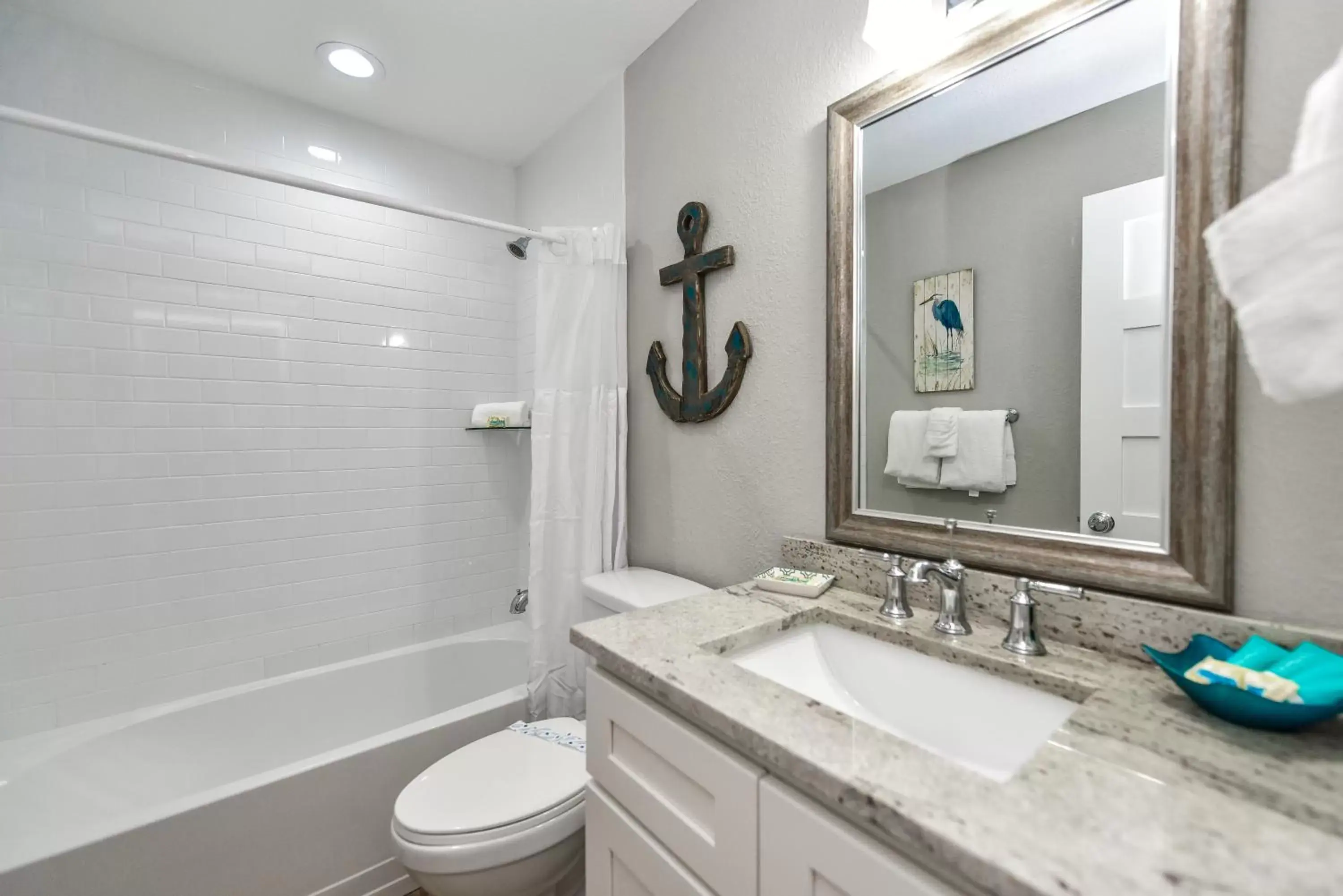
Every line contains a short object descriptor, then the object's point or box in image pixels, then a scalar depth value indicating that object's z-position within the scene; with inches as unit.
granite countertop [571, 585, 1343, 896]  16.8
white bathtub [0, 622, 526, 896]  49.0
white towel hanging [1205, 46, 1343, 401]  18.3
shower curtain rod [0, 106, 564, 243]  48.1
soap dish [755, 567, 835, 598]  44.3
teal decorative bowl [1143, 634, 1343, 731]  22.5
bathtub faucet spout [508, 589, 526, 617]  90.7
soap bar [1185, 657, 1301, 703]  23.2
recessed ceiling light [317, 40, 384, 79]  69.8
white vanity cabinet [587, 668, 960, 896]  22.4
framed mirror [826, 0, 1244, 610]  30.5
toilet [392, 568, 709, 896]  45.2
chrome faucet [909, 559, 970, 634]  36.4
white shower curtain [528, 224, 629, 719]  69.0
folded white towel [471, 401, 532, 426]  89.7
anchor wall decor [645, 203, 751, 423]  58.5
